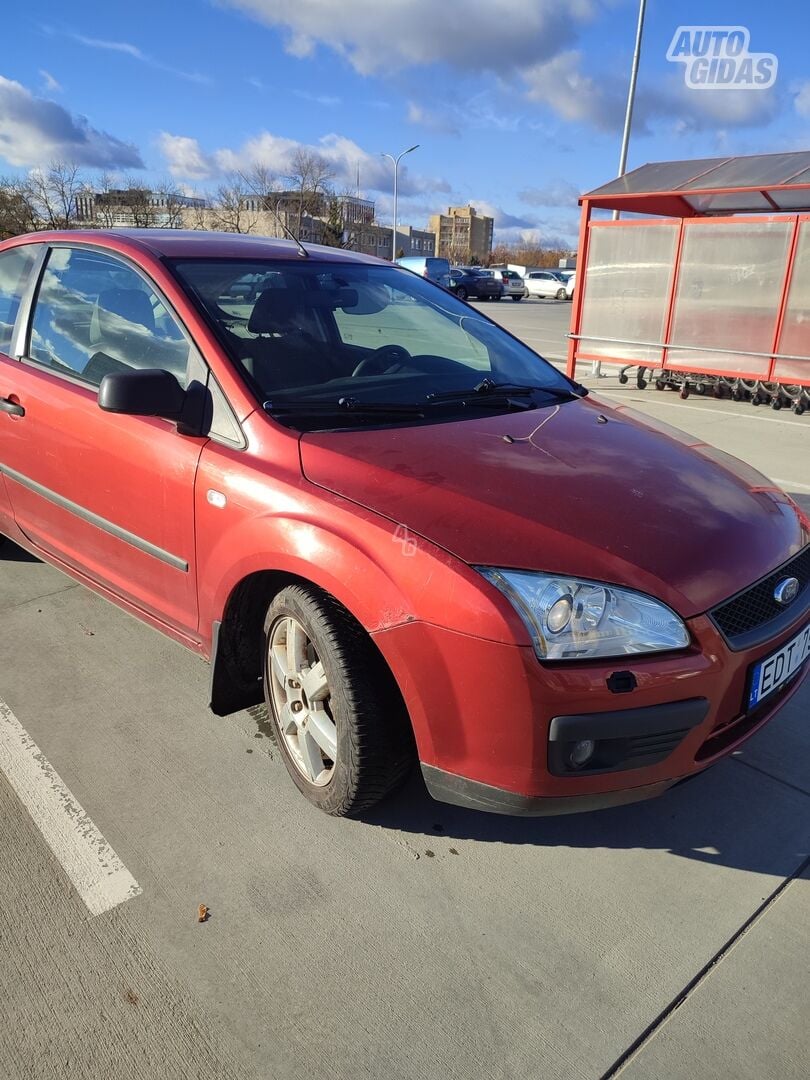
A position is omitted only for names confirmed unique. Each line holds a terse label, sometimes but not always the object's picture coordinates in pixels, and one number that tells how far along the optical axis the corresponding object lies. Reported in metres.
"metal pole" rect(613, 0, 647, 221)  17.69
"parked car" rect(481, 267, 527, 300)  38.78
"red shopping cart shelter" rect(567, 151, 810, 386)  9.44
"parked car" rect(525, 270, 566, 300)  41.03
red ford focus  1.93
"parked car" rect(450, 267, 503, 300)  35.88
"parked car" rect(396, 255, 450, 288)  31.98
